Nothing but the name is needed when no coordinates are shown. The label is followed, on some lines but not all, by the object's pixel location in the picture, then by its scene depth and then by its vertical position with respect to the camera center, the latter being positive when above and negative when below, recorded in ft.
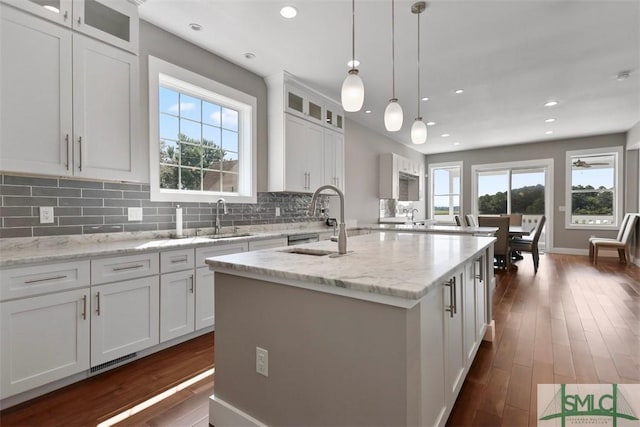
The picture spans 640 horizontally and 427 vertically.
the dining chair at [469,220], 20.35 -0.55
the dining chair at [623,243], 18.35 -1.92
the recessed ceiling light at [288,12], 8.11 +5.41
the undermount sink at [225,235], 9.80 -0.80
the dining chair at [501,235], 16.56 -1.26
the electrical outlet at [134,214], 8.47 -0.06
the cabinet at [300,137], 12.46 +3.31
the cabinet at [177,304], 7.70 -2.42
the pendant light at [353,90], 6.39 +2.55
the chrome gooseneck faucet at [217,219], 10.52 -0.27
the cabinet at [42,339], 5.42 -2.42
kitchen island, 3.59 -1.73
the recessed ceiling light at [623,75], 12.02 +5.49
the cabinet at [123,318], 6.51 -2.41
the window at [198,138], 9.18 +2.59
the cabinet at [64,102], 5.92 +2.39
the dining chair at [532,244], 17.25 -1.94
